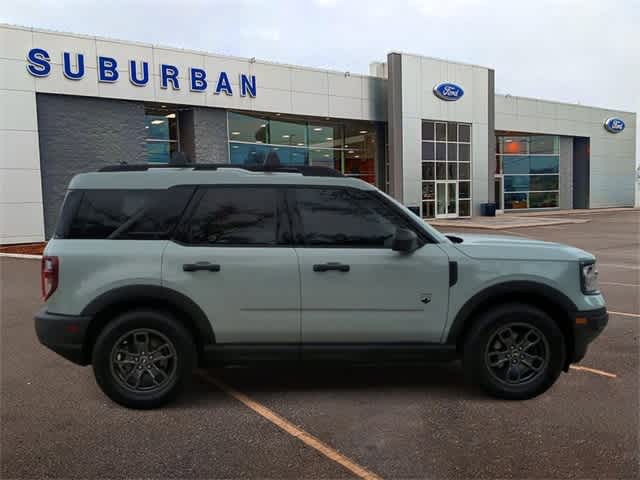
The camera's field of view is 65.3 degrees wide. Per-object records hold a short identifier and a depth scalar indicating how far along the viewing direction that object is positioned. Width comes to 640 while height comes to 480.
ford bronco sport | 3.92
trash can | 32.56
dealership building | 19.11
